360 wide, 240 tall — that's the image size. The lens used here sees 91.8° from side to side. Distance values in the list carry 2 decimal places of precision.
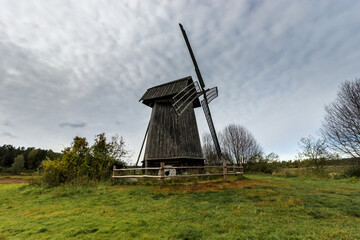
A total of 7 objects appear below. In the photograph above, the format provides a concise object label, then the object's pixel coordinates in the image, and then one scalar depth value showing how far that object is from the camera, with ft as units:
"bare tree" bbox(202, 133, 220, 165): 105.97
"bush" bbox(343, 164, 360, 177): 59.65
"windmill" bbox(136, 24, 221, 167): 45.91
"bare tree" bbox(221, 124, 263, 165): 98.63
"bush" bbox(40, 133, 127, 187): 41.61
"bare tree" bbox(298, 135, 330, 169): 69.05
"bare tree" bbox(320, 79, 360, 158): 52.70
